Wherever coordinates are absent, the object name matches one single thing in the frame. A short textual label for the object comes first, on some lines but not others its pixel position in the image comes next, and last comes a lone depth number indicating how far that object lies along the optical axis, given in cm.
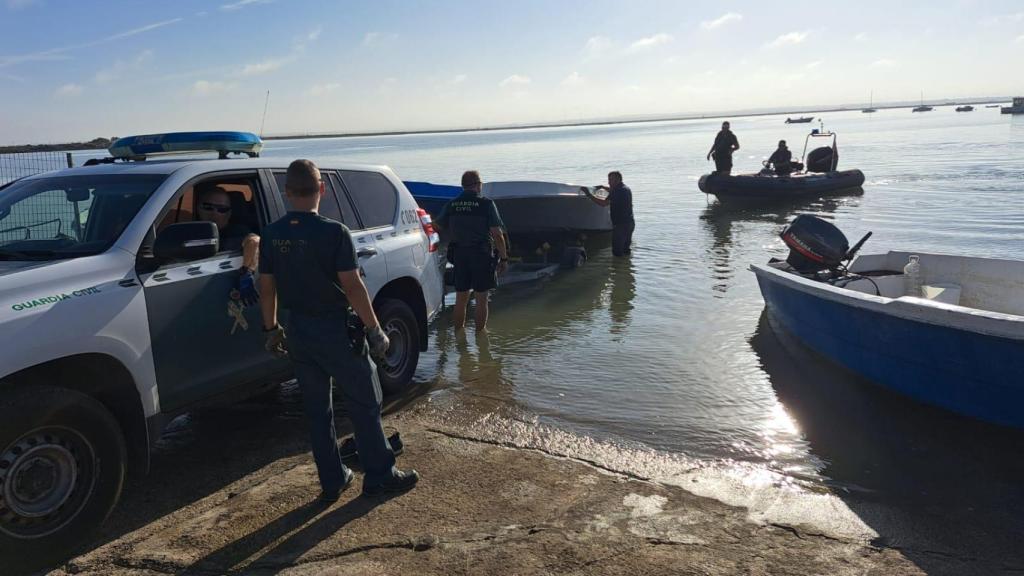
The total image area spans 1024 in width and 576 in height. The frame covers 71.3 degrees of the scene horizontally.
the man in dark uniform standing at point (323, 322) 364
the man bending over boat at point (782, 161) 2200
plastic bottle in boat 758
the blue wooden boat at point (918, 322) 493
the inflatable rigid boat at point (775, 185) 2130
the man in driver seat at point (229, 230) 448
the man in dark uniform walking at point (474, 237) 779
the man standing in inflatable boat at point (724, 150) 2152
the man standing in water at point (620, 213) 1305
